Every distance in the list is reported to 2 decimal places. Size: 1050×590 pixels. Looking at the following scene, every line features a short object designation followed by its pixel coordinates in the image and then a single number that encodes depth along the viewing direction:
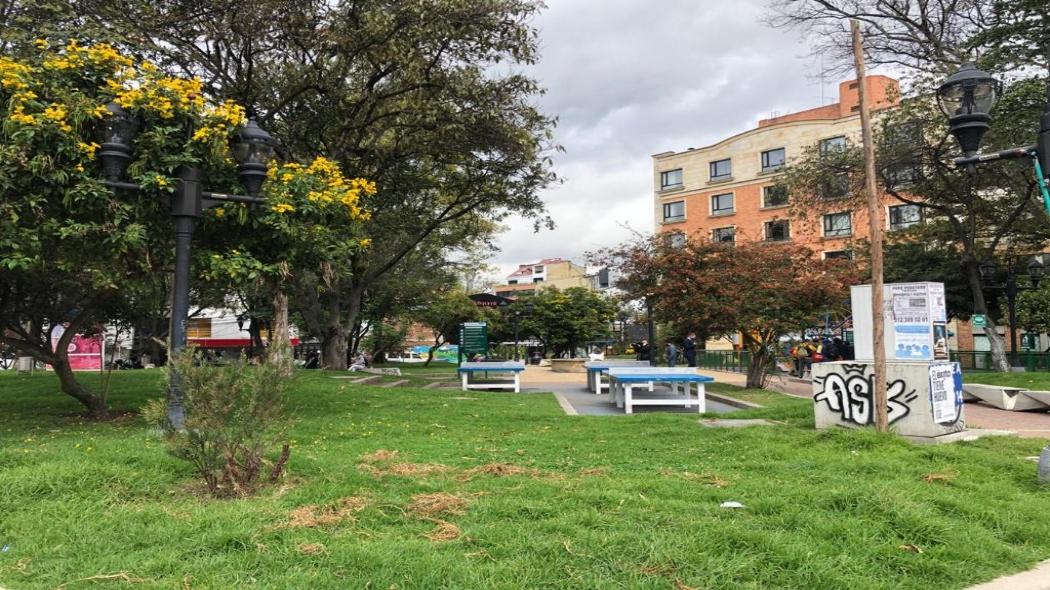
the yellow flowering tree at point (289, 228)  9.45
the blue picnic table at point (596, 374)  17.33
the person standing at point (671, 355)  26.00
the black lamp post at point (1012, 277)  22.25
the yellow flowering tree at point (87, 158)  8.20
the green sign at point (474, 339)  22.03
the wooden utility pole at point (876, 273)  7.72
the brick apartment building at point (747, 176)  47.69
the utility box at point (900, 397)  8.09
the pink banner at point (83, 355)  27.64
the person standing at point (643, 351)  28.31
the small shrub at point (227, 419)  5.00
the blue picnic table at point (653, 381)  12.07
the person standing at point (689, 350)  27.12
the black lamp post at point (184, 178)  8.03
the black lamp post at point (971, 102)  6.12
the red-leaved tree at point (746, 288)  16.25
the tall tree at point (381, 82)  14.27
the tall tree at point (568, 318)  44.28
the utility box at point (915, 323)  8.59
